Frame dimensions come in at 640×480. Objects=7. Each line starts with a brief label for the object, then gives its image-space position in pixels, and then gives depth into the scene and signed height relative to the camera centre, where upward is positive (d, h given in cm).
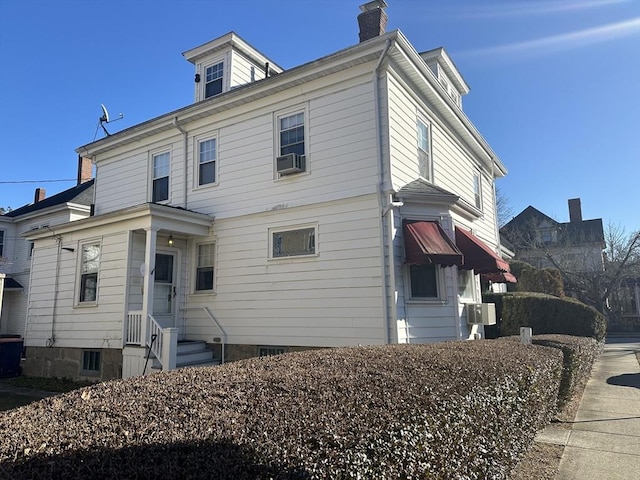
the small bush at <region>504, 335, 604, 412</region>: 723 -114
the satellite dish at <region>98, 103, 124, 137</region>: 1512 +637
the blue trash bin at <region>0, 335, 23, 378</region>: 1267 -159
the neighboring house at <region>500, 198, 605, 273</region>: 3163 +474
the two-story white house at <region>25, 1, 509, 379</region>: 920 +158
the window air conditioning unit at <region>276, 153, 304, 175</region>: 1009 +317
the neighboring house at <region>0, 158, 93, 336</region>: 2214 +406
